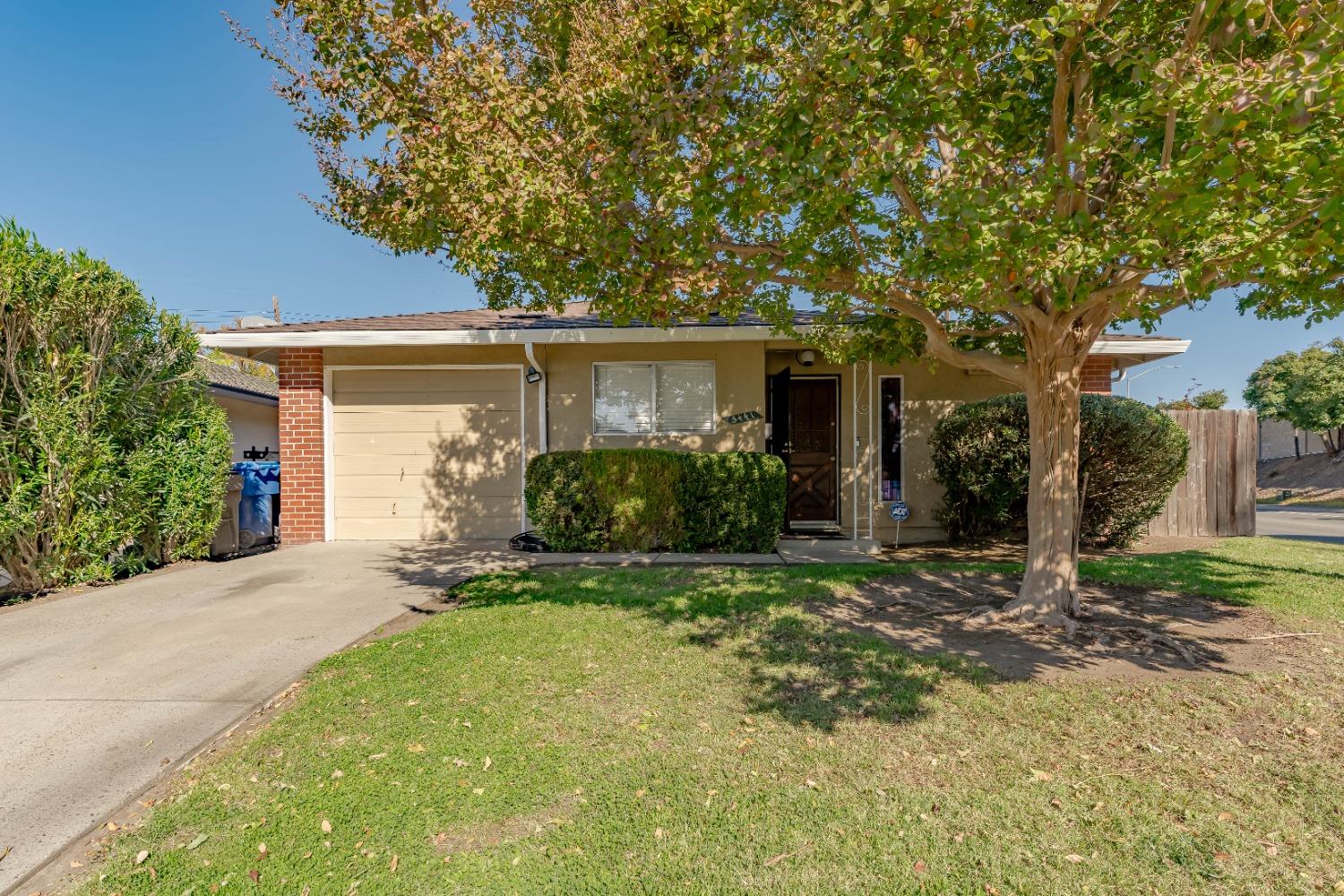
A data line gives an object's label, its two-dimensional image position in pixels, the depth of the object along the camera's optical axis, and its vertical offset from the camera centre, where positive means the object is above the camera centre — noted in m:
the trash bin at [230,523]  8.15 -0.88
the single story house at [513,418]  8.80 +0.51
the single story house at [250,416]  12.56 +0.84
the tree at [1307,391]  22.39 +2.33
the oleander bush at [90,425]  5.46 +0.28
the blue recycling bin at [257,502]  8.77 -0.66
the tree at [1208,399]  34.47 +2.98
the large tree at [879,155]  3.07 +1.78
